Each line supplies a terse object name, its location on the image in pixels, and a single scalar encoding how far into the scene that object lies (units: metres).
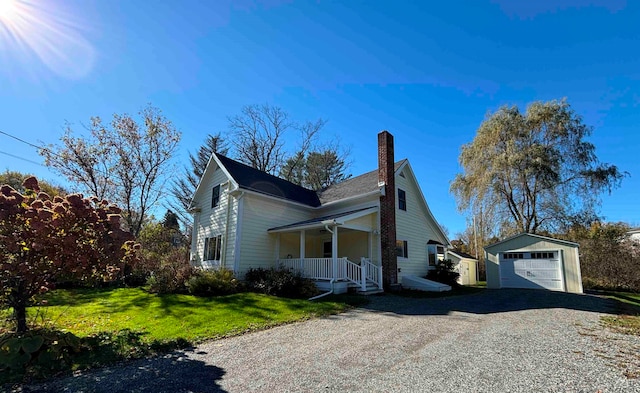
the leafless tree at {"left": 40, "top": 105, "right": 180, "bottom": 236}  18.67
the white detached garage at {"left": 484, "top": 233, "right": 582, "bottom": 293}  15.23
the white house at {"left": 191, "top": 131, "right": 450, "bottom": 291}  13.52
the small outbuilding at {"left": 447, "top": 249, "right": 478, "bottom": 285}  22.91
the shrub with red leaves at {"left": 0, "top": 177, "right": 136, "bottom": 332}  5.20
